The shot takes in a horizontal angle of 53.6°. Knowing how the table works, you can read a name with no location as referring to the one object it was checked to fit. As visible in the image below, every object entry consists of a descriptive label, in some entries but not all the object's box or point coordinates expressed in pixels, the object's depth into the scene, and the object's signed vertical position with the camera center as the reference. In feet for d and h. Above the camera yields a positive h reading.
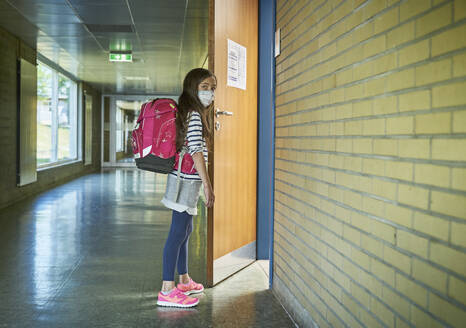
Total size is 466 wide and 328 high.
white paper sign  11.36 +2.02
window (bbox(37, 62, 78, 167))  31.96 +2.08
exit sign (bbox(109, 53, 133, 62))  28.58 +5.38
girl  8.77 -0.60
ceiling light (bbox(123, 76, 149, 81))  42.34 +6.16
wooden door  10.61 -0.15
